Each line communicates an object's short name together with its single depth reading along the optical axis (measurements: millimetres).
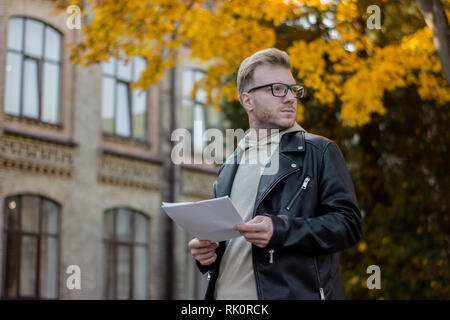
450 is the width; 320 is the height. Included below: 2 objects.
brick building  17234
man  3562
